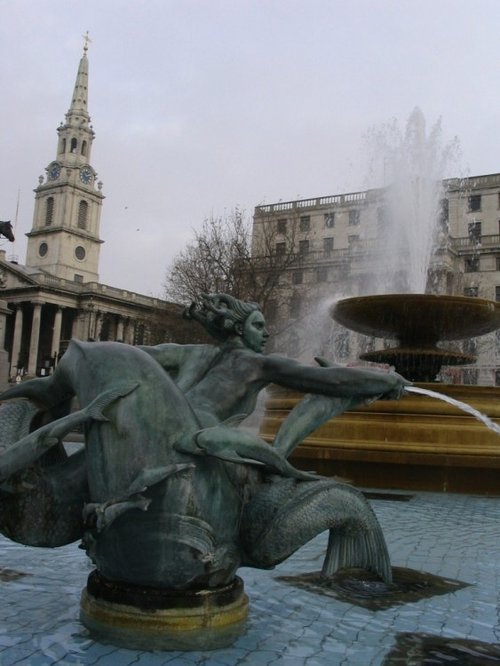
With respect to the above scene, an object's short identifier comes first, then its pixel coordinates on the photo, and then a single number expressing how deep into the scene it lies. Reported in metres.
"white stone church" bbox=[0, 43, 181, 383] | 74.50
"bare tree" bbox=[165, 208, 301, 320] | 29.94
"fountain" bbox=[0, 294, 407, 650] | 2.90
